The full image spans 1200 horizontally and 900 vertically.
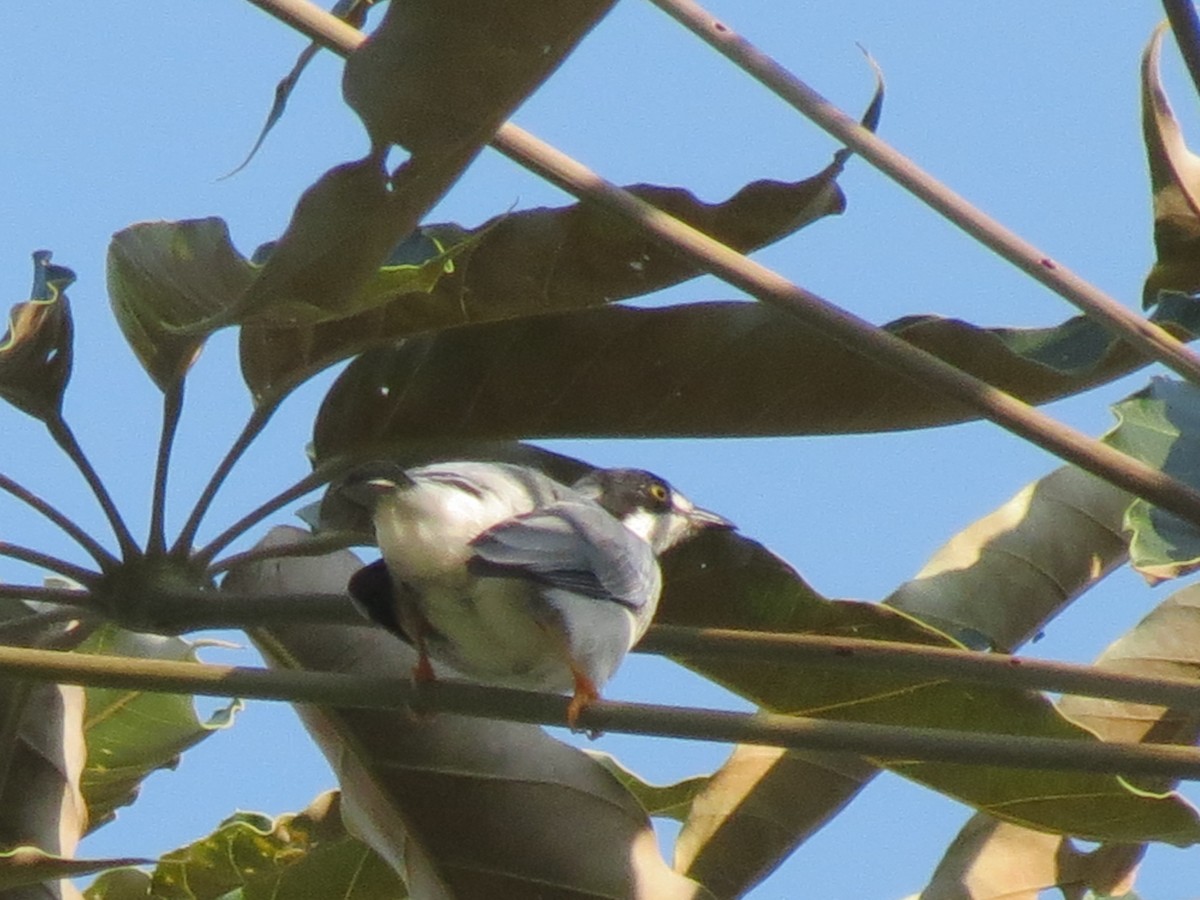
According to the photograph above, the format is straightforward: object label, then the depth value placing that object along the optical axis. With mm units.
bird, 6250
